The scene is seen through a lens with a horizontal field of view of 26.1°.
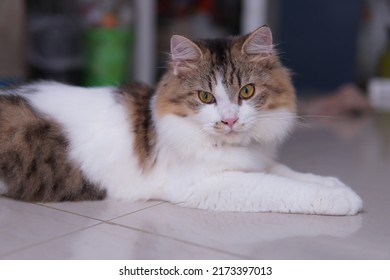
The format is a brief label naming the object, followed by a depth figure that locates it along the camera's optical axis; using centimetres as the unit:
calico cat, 76
